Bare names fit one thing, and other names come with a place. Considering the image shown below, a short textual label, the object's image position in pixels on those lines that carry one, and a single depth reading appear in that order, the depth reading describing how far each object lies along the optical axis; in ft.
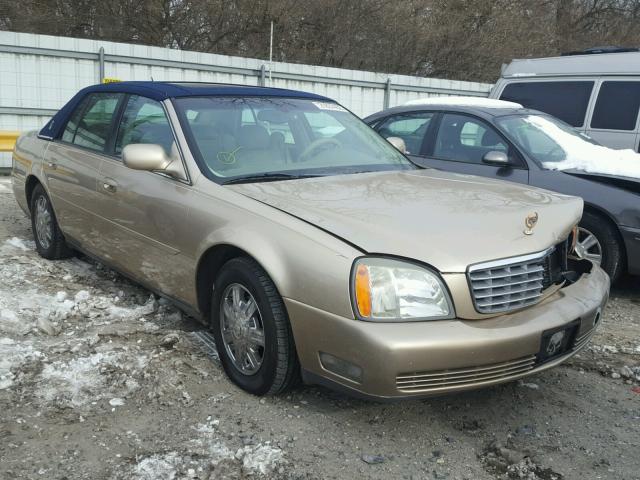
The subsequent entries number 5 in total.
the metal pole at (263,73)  41.50
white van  23.29
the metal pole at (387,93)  46.75
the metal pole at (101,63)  35.94
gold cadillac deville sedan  9.00
